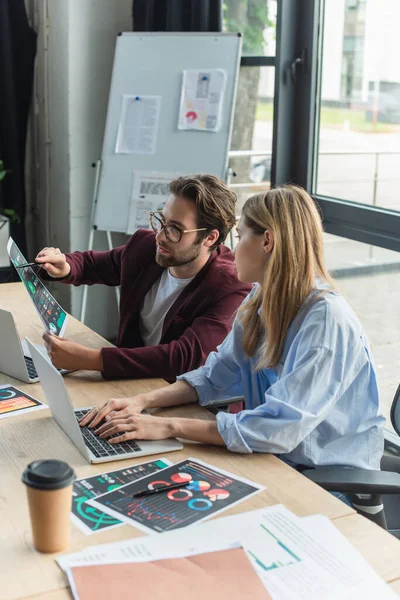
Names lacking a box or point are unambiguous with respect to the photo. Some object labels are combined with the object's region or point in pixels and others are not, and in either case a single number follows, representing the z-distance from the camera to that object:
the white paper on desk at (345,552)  1.08
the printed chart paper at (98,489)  1.25
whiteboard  3.48
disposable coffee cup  1.09
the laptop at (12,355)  1.90
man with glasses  2.00
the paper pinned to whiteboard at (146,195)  3.66
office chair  1.46
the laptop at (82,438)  1.47
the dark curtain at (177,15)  3.62
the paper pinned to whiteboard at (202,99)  3.49
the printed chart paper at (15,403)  1.75
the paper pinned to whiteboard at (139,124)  3.67
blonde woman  1.53
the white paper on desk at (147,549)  1.14
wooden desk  1.12
